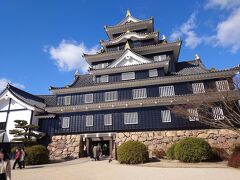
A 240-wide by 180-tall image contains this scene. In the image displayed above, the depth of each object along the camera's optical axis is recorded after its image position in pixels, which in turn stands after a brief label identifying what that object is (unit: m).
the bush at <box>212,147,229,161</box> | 18.32
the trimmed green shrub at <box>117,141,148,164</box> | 17.05
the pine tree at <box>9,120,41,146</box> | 22.42
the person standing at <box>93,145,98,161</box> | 21.39
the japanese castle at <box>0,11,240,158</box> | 23.25
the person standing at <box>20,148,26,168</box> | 17.02
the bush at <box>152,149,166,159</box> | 20.80
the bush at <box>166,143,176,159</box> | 18.97
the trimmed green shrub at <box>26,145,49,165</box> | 19.41
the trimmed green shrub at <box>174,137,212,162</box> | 16.20
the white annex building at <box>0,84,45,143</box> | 26.94
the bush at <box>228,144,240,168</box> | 13.66
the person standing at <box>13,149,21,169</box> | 16.84
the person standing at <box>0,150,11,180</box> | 6.31
